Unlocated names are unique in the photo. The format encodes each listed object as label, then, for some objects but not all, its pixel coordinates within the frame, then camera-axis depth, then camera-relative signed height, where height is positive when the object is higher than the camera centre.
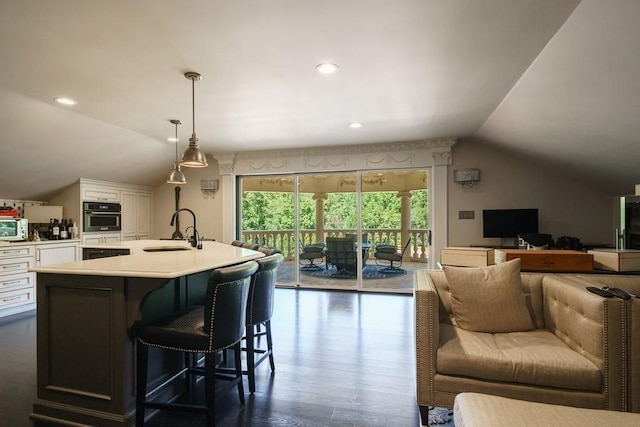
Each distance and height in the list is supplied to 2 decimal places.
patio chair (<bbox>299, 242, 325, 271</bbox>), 5.78 -0.64
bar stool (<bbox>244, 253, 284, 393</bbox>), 2.26 -0.61
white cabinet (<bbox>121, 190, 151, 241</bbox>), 5.80 +0.05
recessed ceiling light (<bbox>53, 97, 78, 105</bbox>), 3.23 +1.17
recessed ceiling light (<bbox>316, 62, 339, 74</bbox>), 2.54 +1.17
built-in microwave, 5.11 +0.02
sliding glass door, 5.48 -0.15
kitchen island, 1.84 -0.67
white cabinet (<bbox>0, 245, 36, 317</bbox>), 4.08 -0.80
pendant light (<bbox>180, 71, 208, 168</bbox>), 2.91 +0.55
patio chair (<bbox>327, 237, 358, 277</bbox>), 5.57 -0.65
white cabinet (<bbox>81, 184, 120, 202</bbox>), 5.11 +0.41
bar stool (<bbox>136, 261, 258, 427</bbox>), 1.78 -0.64
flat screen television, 4.57 -0.09
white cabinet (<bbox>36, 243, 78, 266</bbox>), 4.48 -0.50
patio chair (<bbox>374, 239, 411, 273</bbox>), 5.57 -0.64
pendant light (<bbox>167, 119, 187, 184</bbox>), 3.71 +0.47
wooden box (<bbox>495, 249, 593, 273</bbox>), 2.36 -0.33
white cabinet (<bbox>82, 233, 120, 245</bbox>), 5.13 -0.33
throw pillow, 2.08 -0.54
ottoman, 1.17 -0.75
